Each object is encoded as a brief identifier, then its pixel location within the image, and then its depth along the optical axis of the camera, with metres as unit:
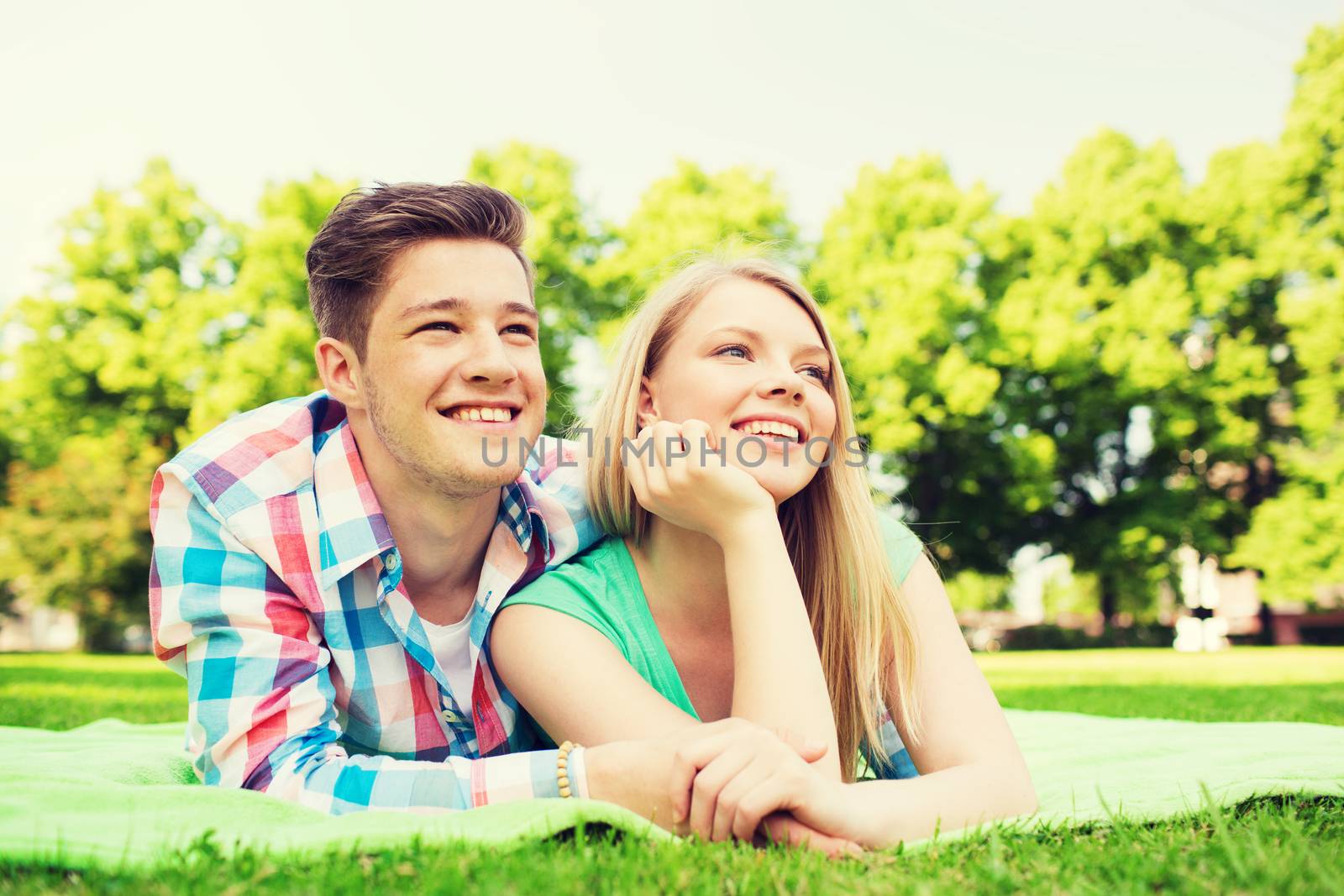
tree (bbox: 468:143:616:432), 21.78
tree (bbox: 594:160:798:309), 21.36
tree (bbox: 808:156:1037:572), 22.20
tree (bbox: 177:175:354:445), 19.89
